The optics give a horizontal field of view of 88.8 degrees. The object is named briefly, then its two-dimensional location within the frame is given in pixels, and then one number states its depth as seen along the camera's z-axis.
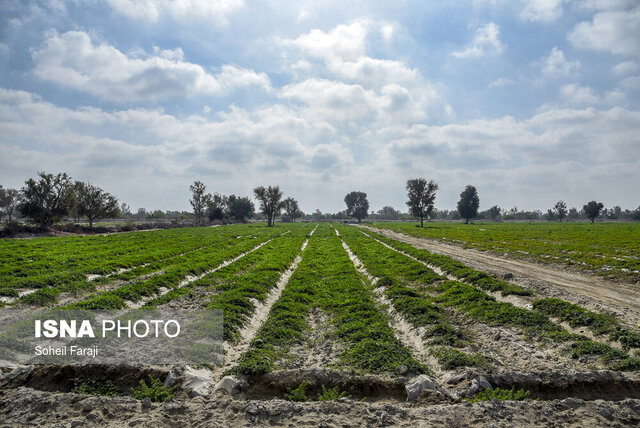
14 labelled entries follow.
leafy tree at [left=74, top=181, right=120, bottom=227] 73.06
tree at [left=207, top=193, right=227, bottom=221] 118.38
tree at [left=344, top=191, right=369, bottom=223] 187.25
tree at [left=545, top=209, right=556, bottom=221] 189.38
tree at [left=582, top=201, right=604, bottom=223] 133.75
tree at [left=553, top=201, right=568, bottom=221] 178.12
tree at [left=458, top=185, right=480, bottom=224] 134.00
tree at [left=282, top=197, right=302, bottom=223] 180.62
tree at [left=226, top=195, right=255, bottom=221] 139.62
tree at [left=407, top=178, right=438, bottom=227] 98.69
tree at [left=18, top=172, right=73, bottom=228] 59.34
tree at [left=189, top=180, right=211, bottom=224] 107.50
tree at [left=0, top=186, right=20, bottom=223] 101.64
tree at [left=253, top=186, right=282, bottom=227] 104.44
